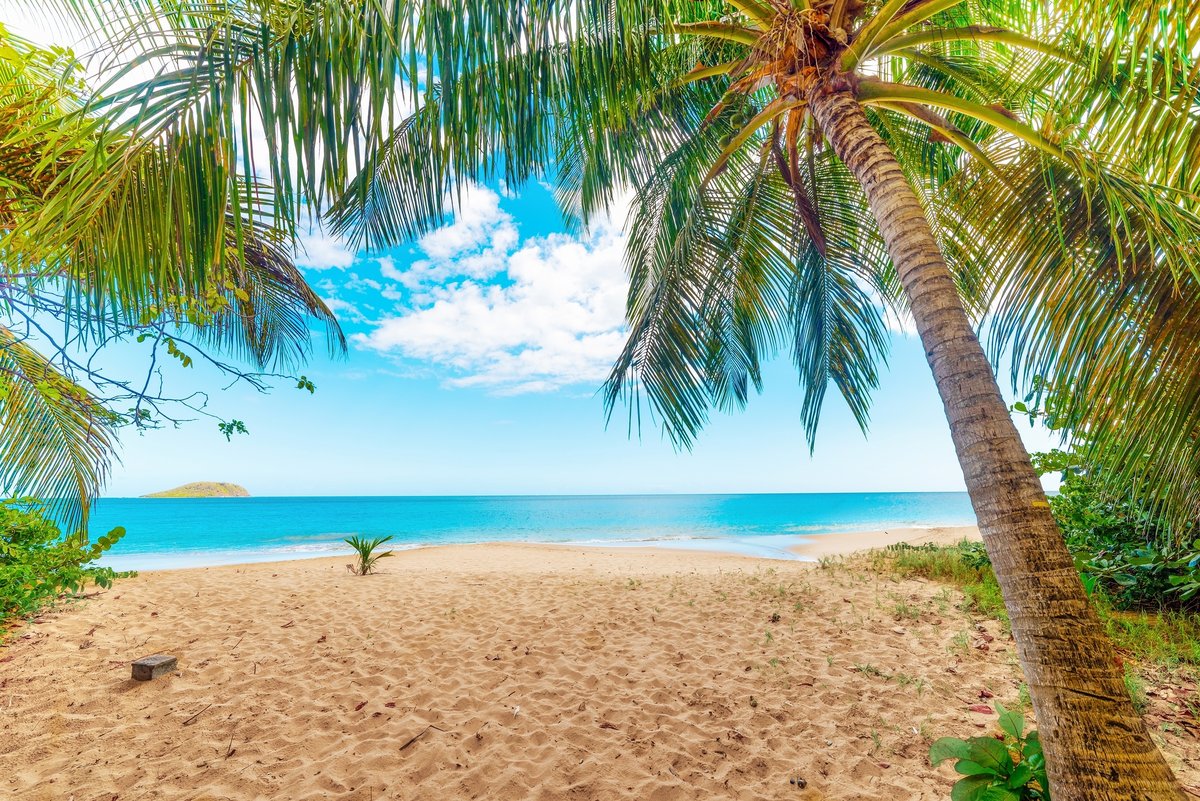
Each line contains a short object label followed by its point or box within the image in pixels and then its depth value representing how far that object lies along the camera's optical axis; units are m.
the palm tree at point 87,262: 1.68
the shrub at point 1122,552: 3.83
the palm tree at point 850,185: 1.60
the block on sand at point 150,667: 3.34
